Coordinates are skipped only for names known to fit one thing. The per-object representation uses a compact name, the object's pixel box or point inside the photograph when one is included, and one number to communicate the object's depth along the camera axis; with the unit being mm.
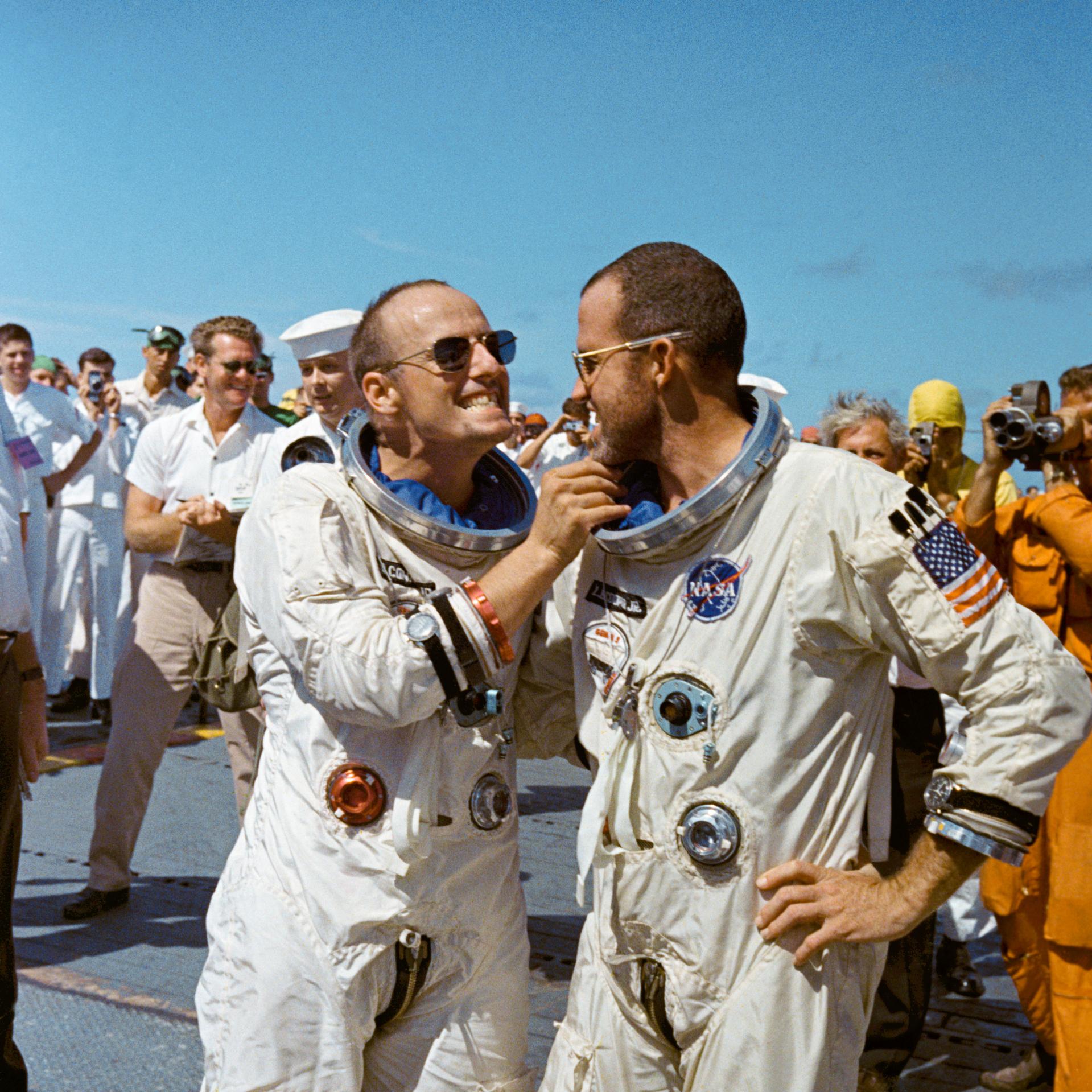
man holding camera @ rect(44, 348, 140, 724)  9820
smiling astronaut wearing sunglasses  2248
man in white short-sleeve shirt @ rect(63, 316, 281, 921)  5543
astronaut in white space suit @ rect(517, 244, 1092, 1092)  2029
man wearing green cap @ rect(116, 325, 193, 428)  10180
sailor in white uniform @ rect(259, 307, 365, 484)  4715
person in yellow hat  5367
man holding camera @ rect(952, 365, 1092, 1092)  3715
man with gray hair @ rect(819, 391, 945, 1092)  3908
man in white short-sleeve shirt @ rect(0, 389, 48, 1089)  3693
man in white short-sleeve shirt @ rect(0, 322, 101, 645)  9008
